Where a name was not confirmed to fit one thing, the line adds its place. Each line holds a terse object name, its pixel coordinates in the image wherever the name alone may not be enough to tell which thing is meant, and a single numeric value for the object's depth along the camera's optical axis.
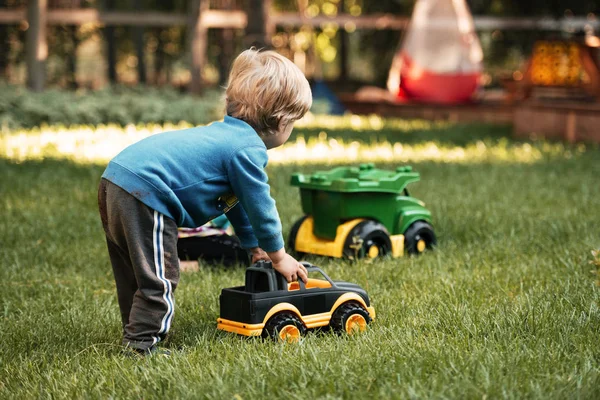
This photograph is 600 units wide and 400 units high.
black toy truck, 5.52
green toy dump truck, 7.86
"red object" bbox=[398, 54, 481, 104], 25.86
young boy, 5.33
